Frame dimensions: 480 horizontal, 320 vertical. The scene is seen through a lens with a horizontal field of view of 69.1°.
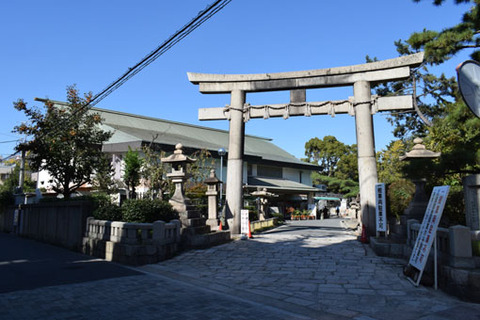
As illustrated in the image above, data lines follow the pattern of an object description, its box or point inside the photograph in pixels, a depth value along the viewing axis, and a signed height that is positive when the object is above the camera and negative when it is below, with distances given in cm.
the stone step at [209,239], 1213 -125
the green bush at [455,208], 1101 -8
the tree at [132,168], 1783 +188
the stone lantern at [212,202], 1504 +13
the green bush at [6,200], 2297 +30
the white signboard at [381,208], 1143 -9
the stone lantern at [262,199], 2278 +40
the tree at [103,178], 1973 +152
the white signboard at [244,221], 1496 -71
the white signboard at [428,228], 678 -47
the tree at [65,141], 1795 +332
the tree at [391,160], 2956 +406
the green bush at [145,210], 1168 -18
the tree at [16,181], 3934 +270
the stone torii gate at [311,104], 1394 +438
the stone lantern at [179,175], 1277 +111
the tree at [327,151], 5400 +847
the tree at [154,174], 1956 +172
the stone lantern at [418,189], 1067 +52
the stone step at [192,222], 1243 -62
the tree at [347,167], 5269 +575
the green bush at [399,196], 1309 +35
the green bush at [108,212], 1247 -27
